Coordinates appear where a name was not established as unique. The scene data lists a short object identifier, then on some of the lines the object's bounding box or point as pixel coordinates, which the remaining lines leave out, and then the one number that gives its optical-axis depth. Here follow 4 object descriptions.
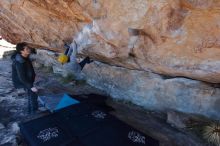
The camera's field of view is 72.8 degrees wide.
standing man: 2.68
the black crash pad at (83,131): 2.16
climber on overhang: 2.81
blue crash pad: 2.76
